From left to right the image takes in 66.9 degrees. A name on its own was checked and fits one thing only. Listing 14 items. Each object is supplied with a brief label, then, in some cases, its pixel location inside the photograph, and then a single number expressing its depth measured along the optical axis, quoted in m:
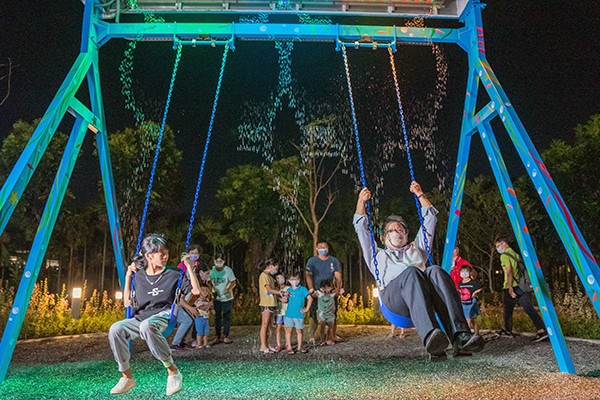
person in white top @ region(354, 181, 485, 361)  3.52
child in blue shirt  7.27
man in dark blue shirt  7.68
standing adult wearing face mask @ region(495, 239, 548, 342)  7.31
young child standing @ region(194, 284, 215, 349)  7.58
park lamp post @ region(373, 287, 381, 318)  10.90
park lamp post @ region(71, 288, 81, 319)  9.87
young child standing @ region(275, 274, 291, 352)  7.30
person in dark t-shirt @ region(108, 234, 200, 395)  3.85
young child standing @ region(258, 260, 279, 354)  7.41
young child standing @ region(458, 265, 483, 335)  7.57
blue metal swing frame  4.68
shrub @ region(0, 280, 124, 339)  8.89
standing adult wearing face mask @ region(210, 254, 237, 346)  8.04
